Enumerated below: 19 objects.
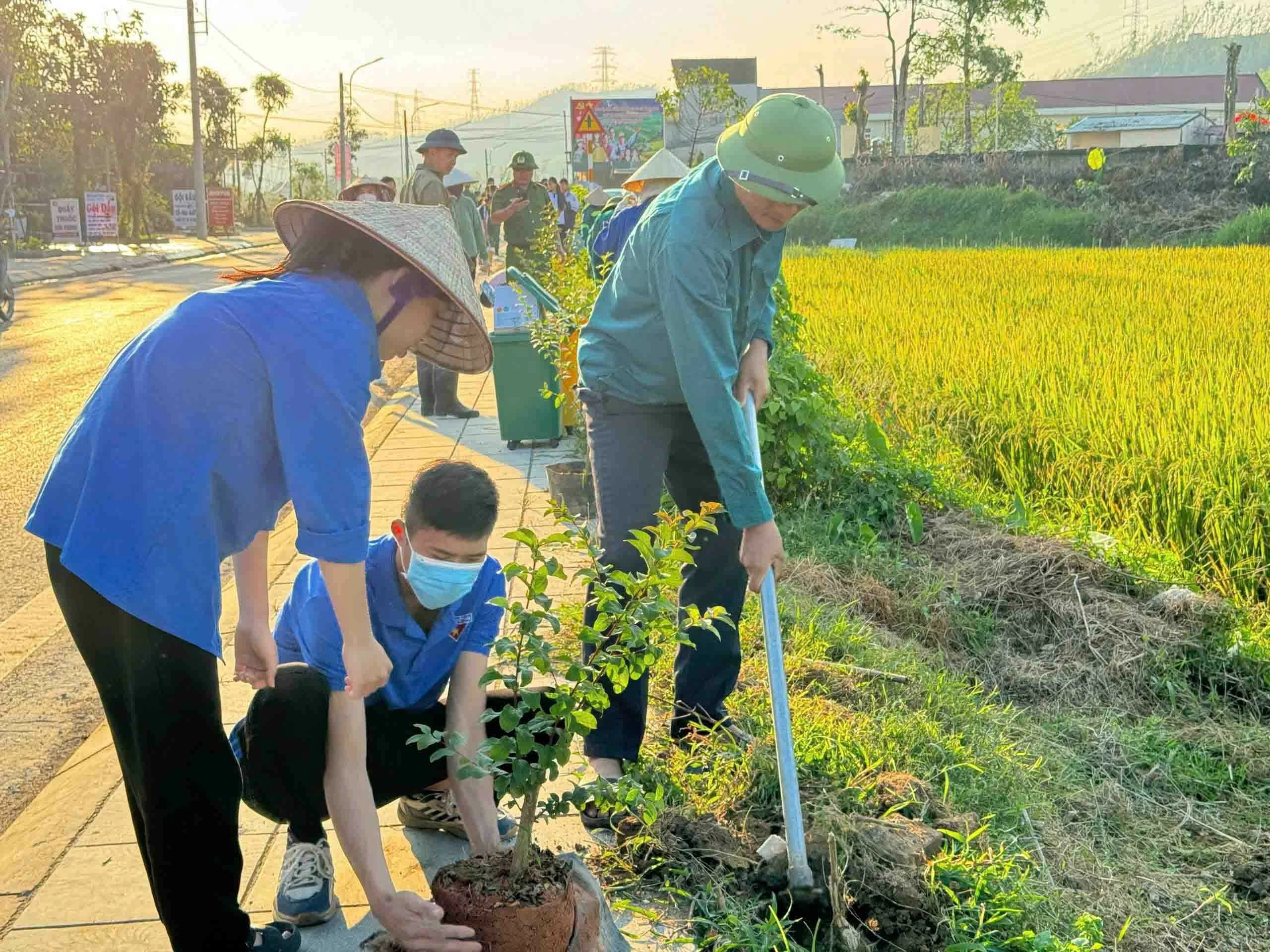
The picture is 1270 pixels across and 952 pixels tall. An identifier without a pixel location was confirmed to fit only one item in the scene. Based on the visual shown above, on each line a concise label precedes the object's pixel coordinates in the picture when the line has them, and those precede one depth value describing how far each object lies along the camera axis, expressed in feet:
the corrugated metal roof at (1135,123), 201.57
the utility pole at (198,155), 111.65
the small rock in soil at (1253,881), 9.70
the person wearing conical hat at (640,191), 19.35
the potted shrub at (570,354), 18.47
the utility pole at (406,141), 217.13
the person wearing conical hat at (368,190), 22.76
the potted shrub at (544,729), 6.32
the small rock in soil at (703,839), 8.72
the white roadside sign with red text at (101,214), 95.40
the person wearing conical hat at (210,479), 6.01
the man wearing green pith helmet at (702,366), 8.62
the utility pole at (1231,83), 104.87
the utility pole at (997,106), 134.31
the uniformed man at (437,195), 25.99
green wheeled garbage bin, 23.11
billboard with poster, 118.32
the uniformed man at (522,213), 34.91
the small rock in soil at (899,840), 8.42
